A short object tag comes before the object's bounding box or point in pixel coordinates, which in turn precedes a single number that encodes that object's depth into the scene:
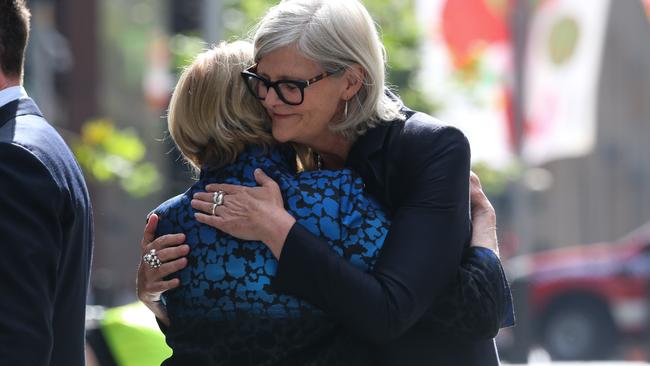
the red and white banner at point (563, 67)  21.52
